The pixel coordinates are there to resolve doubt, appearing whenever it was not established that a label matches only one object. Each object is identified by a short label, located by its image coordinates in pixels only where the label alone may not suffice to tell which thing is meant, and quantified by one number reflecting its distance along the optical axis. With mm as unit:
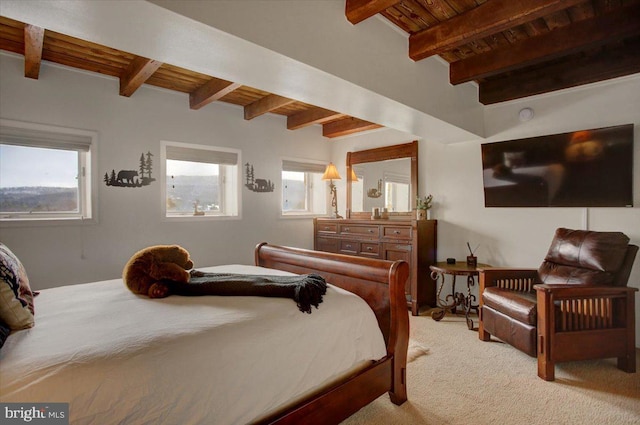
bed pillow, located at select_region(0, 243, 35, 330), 1230
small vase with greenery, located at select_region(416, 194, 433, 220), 4059
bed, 1019
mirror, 4316
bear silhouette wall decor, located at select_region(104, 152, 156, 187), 3213
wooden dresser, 3711
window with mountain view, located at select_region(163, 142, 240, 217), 3709
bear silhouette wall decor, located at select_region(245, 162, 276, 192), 4207
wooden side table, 3244
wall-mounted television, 2779
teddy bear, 1773
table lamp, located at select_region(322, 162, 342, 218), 4754
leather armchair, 2265
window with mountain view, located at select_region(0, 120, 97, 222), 2791
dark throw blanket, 1641
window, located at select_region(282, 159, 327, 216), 4801
